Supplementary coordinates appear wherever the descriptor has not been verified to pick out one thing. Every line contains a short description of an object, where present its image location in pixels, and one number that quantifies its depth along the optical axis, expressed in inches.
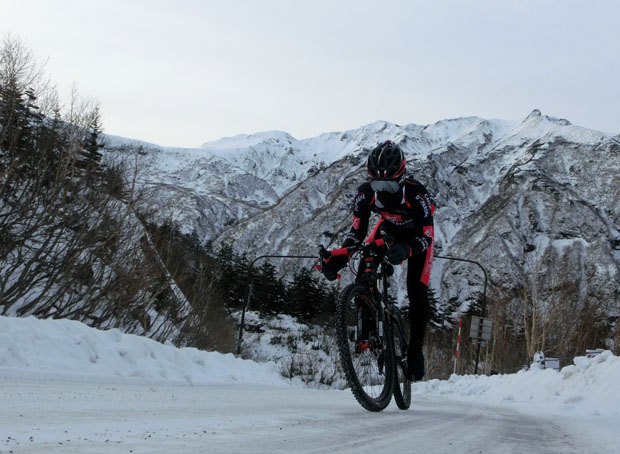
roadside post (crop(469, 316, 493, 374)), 1000.2
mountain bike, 189.5
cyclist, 199.3
